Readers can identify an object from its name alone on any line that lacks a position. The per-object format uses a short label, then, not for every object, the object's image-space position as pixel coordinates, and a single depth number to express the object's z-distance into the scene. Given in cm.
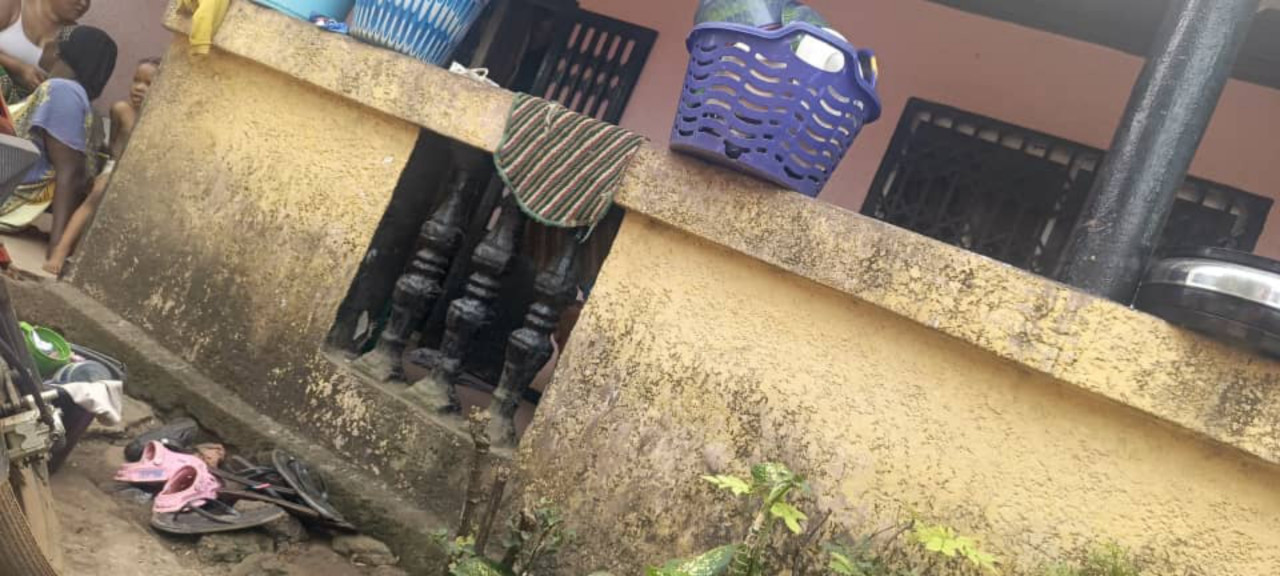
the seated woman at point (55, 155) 419
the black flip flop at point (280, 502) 244
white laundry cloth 237
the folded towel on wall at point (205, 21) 304
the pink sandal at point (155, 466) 246
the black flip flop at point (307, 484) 246
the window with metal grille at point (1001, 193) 401
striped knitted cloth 250
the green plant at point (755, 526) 187
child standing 510
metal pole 212
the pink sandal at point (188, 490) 238
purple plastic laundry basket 211
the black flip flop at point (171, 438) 261
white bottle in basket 209
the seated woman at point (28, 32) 512
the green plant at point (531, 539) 215
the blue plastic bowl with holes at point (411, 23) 281
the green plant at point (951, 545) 187
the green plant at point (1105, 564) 190
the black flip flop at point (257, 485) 250
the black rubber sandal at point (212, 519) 231
